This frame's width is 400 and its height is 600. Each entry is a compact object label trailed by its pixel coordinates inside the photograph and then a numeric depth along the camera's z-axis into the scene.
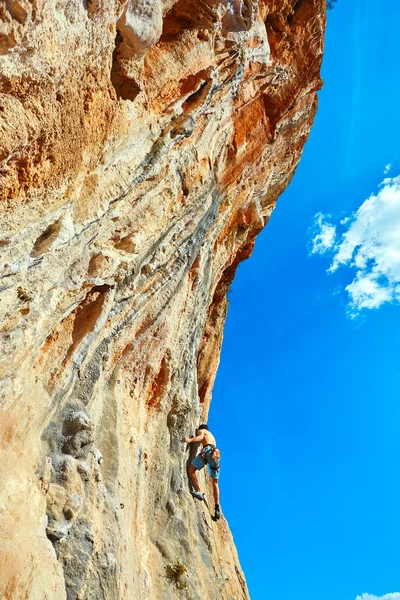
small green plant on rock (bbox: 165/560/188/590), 8.53
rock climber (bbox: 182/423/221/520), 10.82
